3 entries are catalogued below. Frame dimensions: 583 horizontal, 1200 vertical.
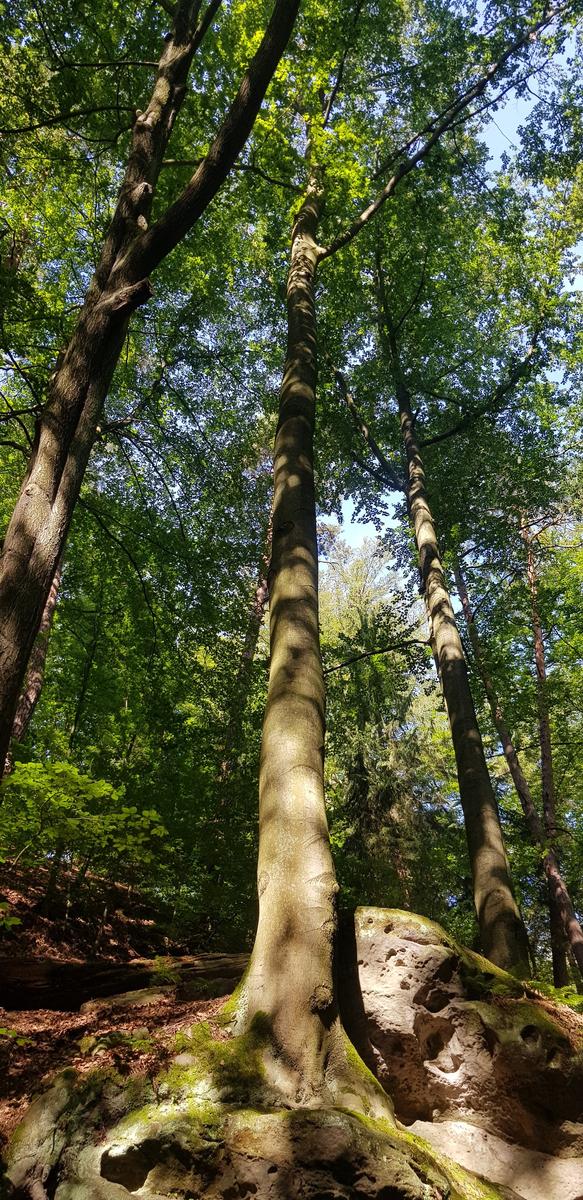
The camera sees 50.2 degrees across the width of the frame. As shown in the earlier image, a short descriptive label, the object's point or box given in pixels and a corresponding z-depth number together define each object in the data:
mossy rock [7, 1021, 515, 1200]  1.99
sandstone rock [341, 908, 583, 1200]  3.04
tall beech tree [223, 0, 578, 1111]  2.61
